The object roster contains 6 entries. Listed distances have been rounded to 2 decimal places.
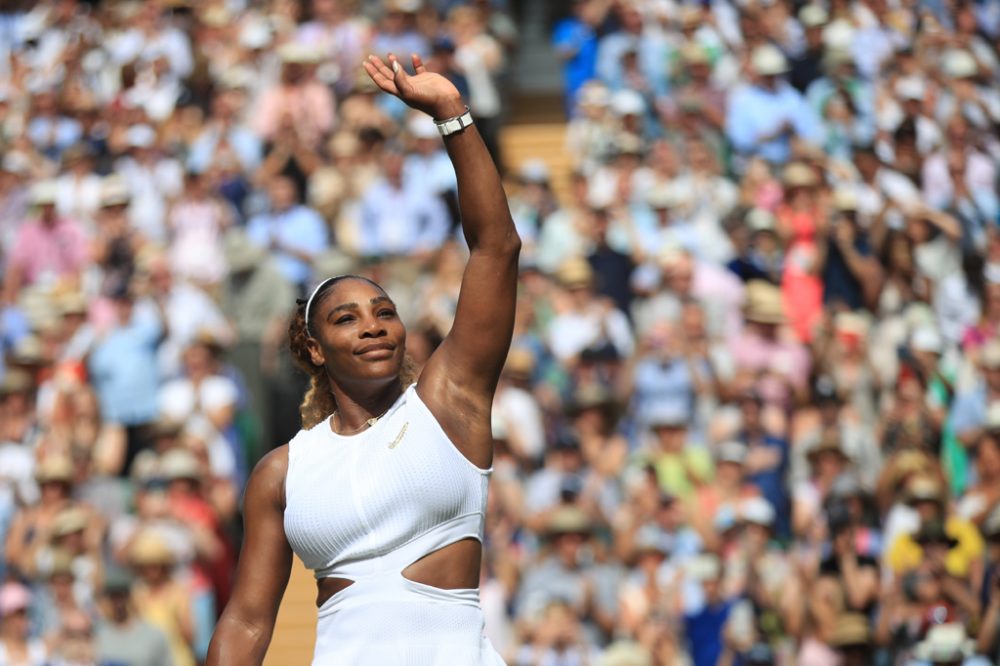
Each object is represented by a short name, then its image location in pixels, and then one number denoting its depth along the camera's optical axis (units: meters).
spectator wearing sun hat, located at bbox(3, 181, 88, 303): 25.67
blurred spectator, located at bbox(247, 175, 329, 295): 23.89
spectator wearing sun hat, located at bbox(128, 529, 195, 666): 18.95
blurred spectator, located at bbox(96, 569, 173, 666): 18.50
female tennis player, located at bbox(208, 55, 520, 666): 8.70
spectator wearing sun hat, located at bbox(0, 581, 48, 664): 19.14
